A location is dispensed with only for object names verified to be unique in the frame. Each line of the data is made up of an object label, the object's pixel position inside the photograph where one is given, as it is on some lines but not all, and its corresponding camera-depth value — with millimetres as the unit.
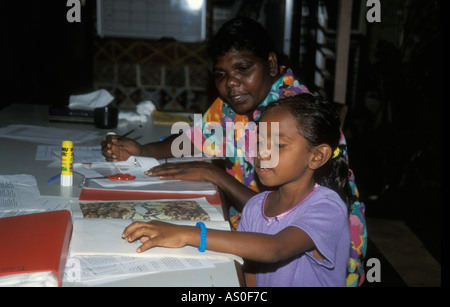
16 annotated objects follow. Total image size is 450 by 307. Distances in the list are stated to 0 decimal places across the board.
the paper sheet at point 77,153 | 1859
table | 935
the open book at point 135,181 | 1517
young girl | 1172
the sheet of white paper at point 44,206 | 1248
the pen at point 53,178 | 1569
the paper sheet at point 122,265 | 926
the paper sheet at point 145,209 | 1229
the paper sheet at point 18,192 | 1311
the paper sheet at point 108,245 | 1006
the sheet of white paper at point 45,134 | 2172
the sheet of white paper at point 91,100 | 2789
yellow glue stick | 1509
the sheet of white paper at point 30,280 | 895
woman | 1643
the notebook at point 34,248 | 902
